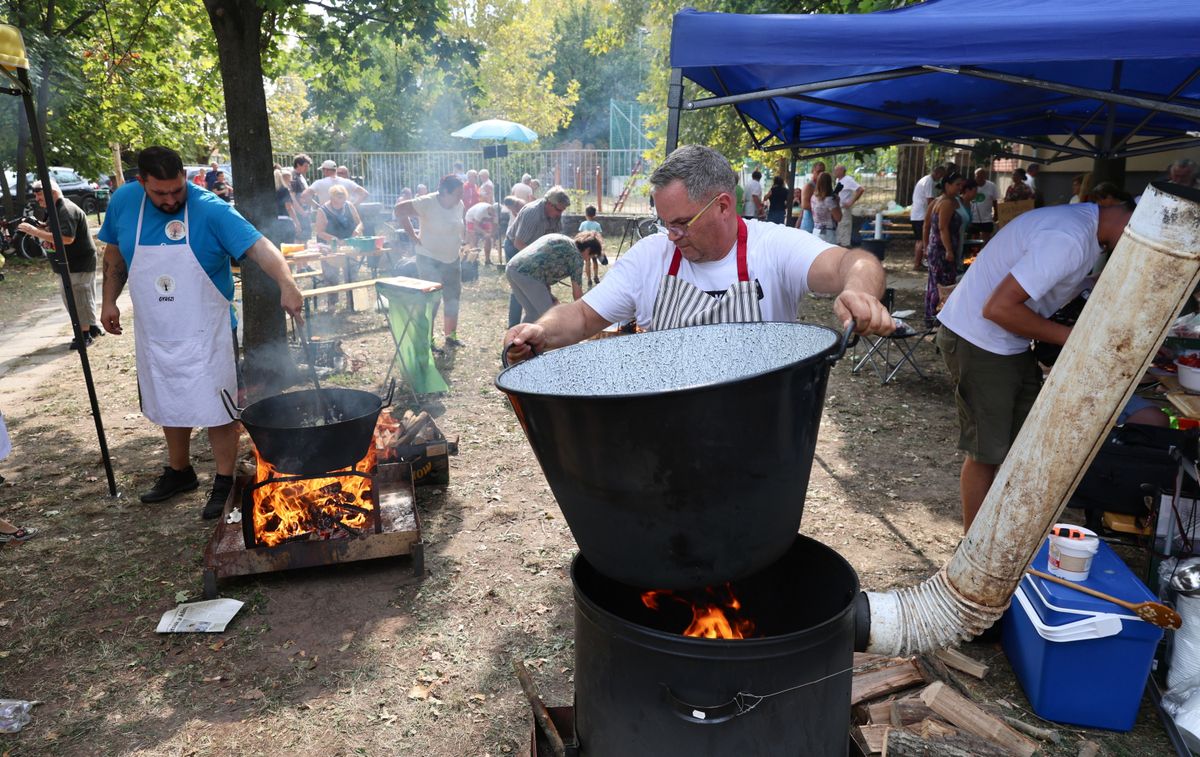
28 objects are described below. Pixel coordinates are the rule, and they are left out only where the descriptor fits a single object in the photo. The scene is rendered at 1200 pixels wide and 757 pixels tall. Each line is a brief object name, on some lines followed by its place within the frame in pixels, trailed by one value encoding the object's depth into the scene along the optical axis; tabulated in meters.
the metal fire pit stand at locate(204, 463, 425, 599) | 3.85
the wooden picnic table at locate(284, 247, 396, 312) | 9.27
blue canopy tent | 2.93
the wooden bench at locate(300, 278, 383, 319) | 7.88
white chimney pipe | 1.58
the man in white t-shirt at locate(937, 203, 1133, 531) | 3.21
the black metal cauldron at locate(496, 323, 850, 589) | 1.46
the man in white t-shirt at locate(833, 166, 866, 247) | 16.59
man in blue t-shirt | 4.35
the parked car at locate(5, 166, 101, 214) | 24.55
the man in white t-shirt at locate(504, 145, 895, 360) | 2.30
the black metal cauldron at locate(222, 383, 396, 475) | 3.48
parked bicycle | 16.41
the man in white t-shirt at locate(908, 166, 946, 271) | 15.34
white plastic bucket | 3.03
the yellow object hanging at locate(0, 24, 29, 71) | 4.14
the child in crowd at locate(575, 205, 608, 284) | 12.58
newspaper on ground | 3.61
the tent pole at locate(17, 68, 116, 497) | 4.53
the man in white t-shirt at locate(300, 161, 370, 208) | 13.31
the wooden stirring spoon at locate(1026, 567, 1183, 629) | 2.76
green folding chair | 7.01
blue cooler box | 2.88
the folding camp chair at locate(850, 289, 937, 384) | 7.92
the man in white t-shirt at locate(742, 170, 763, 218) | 18.03
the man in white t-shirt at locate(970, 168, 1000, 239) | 14.71
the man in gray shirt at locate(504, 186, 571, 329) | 8.97
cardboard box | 5.08
